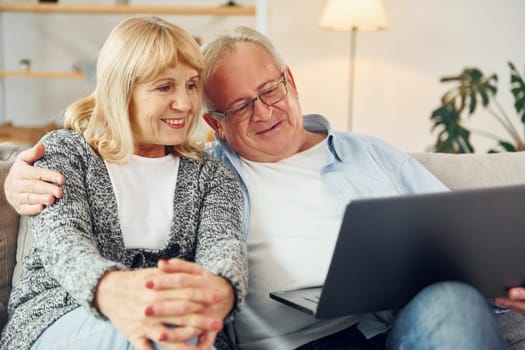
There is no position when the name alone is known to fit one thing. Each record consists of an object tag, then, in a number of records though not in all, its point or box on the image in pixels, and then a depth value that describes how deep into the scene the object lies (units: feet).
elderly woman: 3.76
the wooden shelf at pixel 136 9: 13.47
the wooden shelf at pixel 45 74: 14.02
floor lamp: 11.96
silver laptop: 3.50
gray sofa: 5.23
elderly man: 4.76
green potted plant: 11.20
